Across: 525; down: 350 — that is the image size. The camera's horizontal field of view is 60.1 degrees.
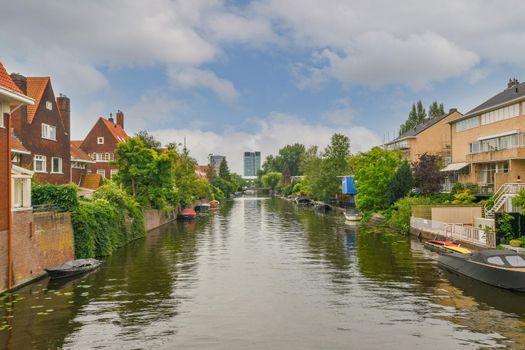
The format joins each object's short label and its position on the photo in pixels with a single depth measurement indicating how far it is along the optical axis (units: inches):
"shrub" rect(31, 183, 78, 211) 1170.6
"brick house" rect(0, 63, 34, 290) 853.2
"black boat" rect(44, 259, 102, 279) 995.3
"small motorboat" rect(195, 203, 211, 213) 3413.9
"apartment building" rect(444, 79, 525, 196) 1738.4
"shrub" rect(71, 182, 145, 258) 1241.8
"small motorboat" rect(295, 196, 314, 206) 4315.5
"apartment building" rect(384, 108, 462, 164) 3048.7
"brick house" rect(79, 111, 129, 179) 2901.1
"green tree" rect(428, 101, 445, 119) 4434.1
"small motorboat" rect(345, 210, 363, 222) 2532.0
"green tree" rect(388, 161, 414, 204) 2176.4
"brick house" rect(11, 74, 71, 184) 1573.6
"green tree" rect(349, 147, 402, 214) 2374.5
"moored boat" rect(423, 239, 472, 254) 1221.8
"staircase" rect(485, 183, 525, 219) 1462.8
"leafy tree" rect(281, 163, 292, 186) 7810.0
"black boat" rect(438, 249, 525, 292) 871.7
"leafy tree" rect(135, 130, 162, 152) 2704.5
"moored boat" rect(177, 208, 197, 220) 2736.2
